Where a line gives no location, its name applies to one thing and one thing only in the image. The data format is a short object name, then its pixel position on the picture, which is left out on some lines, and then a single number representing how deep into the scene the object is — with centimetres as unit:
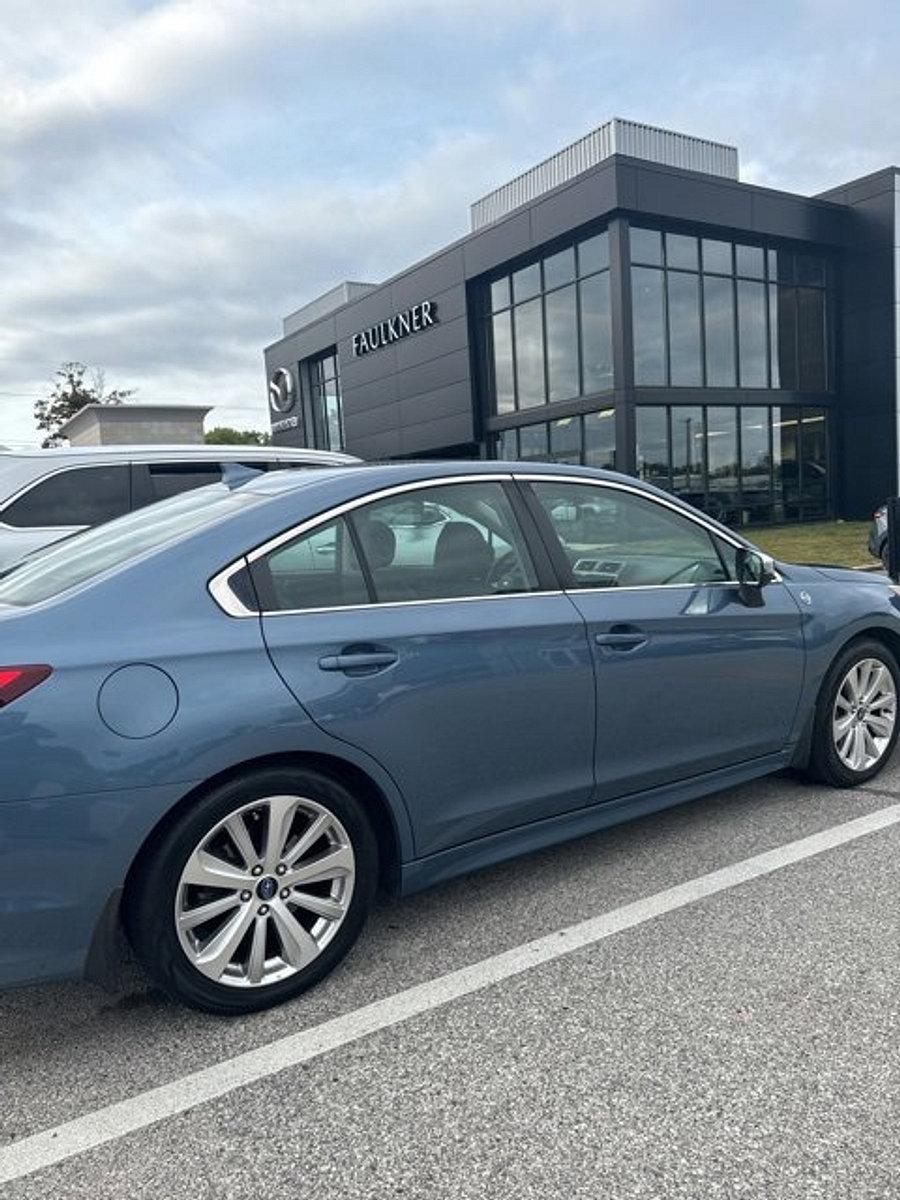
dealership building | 2009
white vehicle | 596
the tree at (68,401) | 4978
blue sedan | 233
